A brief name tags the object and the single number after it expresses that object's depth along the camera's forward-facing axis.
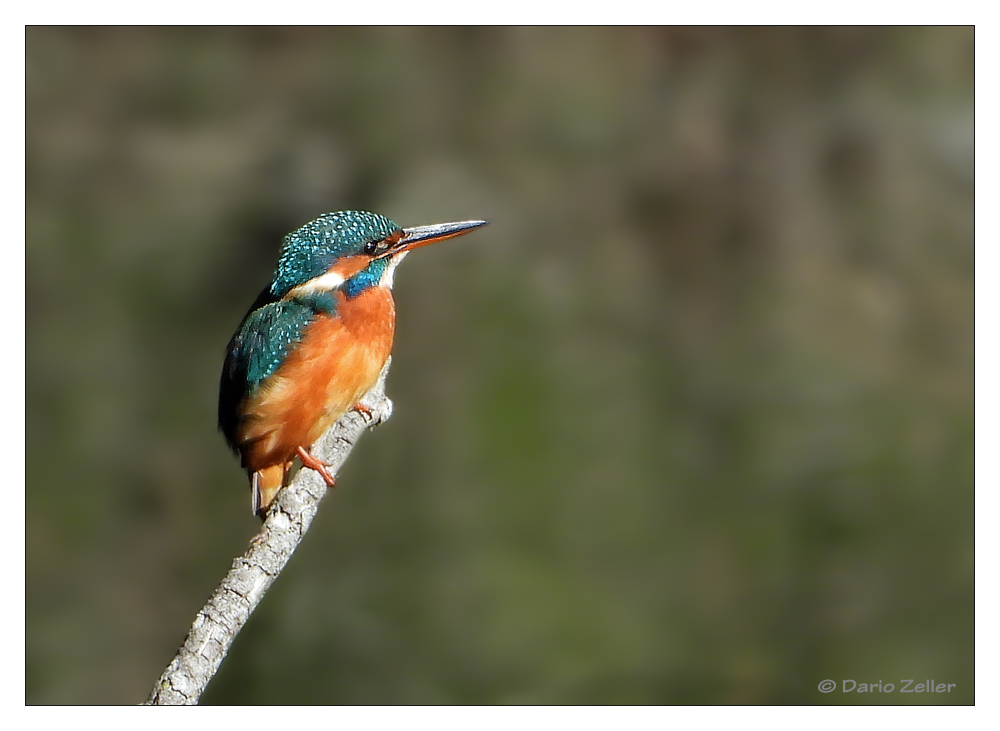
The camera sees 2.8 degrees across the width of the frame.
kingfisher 7.56
